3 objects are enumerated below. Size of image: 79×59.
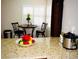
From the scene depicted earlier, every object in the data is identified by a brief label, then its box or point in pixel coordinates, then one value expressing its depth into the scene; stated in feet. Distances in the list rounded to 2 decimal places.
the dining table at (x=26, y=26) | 7.29
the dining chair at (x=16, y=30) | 7.22
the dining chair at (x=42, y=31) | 7.55
